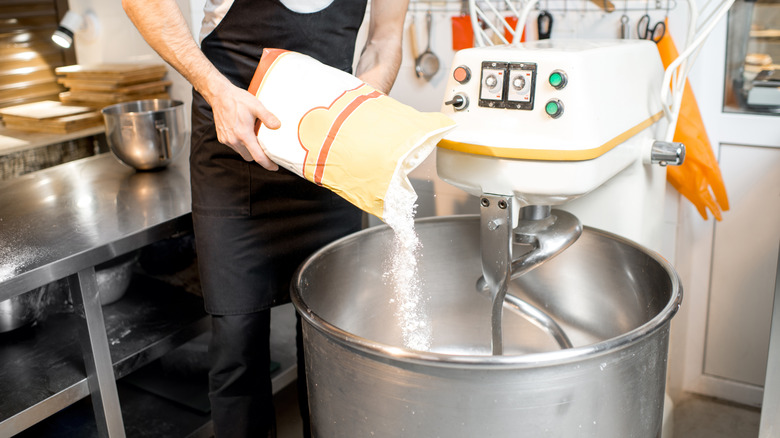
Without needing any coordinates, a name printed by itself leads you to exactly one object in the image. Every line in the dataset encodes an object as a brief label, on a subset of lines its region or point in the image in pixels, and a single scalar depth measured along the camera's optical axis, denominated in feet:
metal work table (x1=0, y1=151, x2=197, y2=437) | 4.60
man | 4.50
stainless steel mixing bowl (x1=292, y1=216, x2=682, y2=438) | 3.01
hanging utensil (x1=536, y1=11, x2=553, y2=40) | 5.89
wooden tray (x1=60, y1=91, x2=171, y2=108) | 7.18
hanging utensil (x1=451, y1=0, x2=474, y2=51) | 6.26
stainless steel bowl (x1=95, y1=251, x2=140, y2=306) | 6.02
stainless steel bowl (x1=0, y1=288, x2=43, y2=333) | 5.50
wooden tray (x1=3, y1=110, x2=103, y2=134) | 6.81
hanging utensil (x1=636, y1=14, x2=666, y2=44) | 5.48
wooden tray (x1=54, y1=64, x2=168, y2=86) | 7.14
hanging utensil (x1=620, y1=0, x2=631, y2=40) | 5.61
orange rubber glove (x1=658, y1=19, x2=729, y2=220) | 5.46
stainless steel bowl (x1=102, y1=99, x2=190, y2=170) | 6.04
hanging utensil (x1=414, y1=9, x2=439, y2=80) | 6.57
